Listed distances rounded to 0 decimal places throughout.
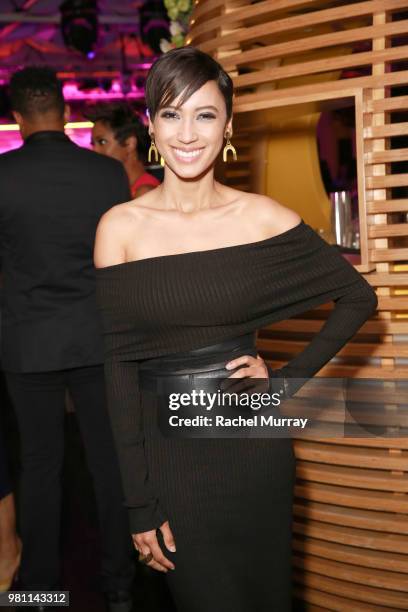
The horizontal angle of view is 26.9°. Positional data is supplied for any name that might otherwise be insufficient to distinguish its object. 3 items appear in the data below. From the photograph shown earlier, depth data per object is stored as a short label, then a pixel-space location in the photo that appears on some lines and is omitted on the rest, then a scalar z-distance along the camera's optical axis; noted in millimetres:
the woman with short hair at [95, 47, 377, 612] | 1903
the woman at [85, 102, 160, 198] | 4379
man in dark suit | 3066
